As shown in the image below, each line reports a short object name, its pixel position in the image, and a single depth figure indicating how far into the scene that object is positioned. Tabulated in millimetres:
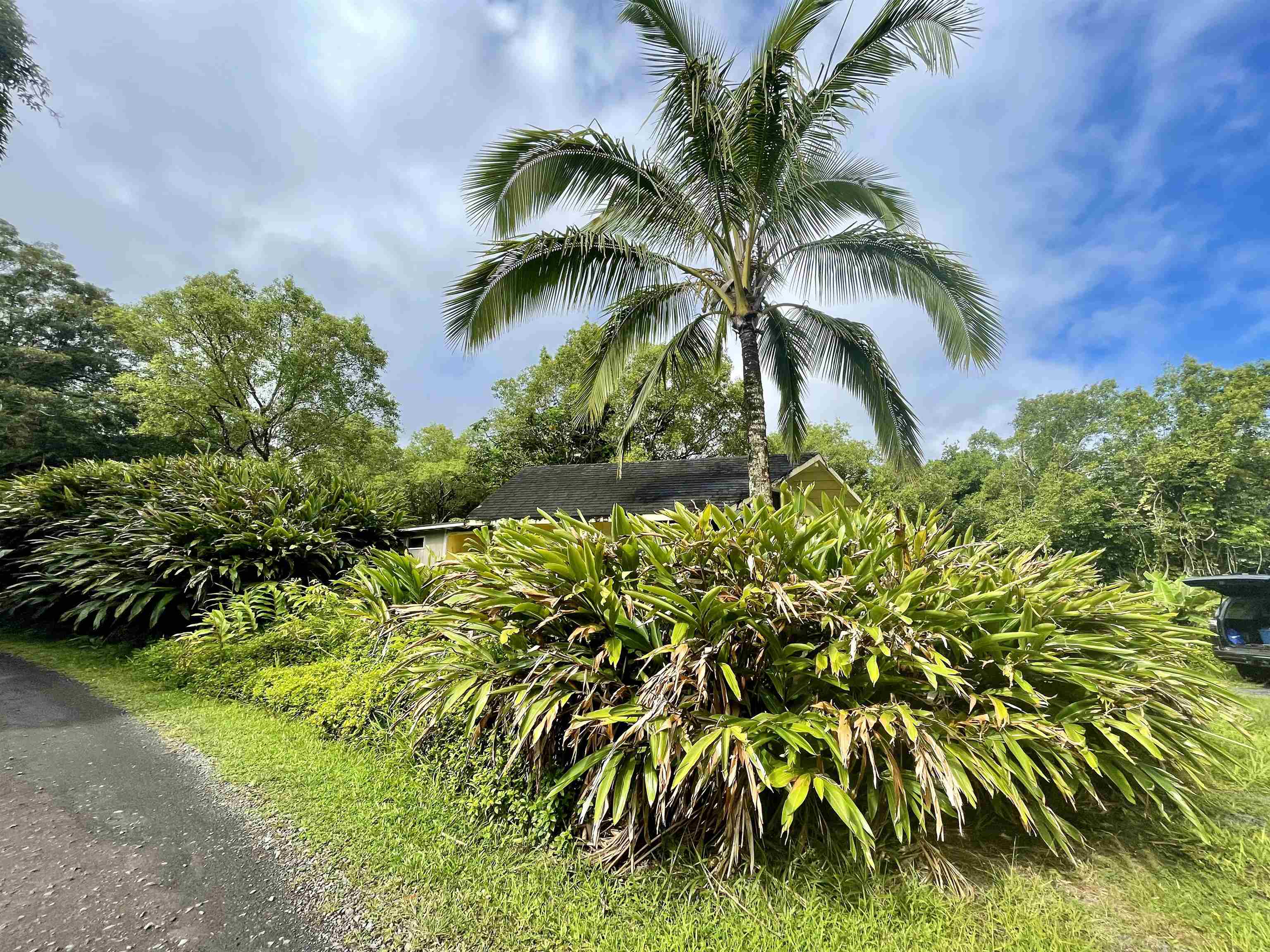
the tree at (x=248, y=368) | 14352
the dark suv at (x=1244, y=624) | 5121
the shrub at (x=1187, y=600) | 5688
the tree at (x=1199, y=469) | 14633
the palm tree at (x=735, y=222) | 5332
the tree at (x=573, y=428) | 19469
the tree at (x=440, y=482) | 19625
